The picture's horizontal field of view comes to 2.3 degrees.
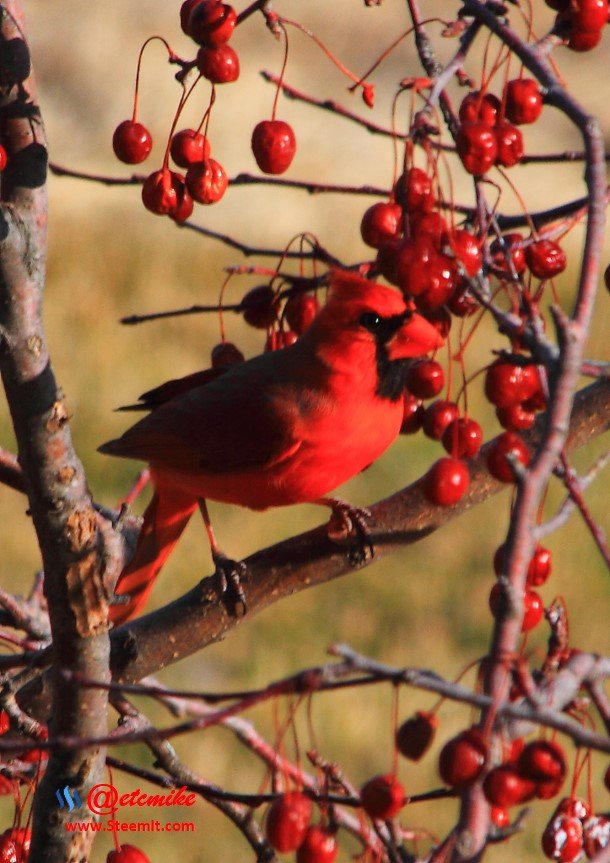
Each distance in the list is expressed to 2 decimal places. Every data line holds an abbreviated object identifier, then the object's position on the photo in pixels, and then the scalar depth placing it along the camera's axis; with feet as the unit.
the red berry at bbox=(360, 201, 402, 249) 18.76
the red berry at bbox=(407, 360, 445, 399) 18.86
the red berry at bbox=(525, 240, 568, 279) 18.88
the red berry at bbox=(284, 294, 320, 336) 19.19
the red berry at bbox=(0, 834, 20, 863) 18.80
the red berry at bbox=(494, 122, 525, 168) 18.70
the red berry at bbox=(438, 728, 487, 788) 18.21
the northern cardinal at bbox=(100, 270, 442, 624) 19.30
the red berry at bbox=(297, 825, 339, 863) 18.45
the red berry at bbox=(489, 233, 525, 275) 18.68
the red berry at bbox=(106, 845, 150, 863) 18.81
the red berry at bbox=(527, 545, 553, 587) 18.75
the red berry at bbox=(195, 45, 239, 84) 18.81
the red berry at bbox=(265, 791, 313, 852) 18.39
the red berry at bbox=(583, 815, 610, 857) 18.56
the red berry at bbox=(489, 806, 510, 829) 18.58
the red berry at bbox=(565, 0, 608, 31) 18.73
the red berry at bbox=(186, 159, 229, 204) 18.96
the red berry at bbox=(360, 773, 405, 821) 18.37
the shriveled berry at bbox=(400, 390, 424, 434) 19.13
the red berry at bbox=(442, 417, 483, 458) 18.74
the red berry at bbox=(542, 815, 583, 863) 18.59
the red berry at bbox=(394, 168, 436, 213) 18.68
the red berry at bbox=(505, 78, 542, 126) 18.82
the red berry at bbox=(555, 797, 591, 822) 18.61
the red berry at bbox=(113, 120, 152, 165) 19.05
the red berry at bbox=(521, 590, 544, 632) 18.74
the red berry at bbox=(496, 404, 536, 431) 18.76
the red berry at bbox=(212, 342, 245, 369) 19.21
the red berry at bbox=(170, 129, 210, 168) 19.03
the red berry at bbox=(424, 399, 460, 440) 18.91
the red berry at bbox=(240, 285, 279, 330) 19.15
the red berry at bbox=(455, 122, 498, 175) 18.62
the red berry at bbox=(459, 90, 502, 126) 18.75
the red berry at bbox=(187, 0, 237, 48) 18.75
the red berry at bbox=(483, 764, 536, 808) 18.26
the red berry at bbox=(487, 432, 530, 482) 18.54
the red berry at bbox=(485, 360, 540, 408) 18.71
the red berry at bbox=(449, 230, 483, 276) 18.63
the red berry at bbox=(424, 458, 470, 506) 18.71
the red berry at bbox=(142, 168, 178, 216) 19.00
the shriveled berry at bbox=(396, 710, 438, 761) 18.28
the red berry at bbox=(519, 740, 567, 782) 18.28
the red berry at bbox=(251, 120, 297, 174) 19.03
